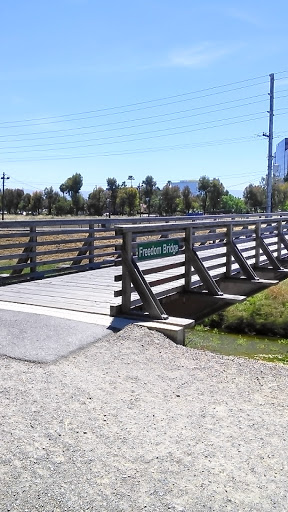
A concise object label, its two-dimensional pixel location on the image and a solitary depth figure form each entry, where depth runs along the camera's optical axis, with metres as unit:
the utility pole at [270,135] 40.23
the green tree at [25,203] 119.12
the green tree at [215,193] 93.17
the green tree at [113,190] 112.06
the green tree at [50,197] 110.25
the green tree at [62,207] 103.57
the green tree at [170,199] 98.62
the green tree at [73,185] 109.06
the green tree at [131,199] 100.94
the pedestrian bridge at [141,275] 7.59
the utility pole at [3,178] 94.12
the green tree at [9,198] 115.67
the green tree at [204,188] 93.96
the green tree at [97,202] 105.00
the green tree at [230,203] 93.31
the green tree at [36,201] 113.75
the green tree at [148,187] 113.43
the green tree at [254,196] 88.25
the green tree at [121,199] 101.36
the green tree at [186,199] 97.34
